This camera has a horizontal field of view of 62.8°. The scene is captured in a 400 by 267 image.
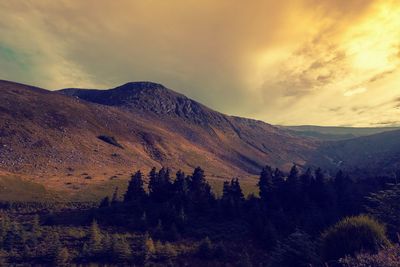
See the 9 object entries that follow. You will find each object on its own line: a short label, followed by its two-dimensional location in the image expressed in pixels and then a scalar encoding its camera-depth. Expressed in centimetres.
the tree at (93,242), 3728
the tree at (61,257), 3434
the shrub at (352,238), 2250
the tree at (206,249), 3947
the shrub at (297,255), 2545
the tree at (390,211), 3180
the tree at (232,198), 5541
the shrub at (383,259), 1285
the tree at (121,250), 3634
